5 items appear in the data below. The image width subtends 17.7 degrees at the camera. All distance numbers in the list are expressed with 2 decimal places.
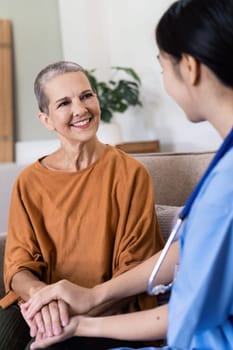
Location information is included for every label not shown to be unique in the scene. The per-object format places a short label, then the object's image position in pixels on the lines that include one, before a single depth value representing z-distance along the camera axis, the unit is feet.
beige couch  7.35
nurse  4.34
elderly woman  6.36
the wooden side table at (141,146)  12.63
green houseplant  13.50
